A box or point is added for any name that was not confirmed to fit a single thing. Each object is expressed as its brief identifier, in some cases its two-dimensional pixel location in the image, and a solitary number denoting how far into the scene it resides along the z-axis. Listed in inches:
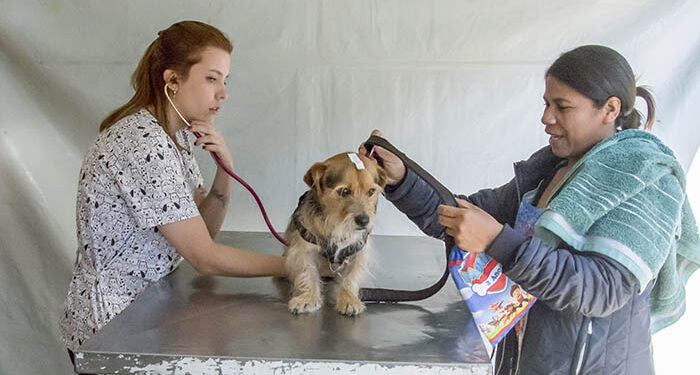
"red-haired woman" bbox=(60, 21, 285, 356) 66.9
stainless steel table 50.6
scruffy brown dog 64.4
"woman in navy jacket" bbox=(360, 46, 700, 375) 52.8
